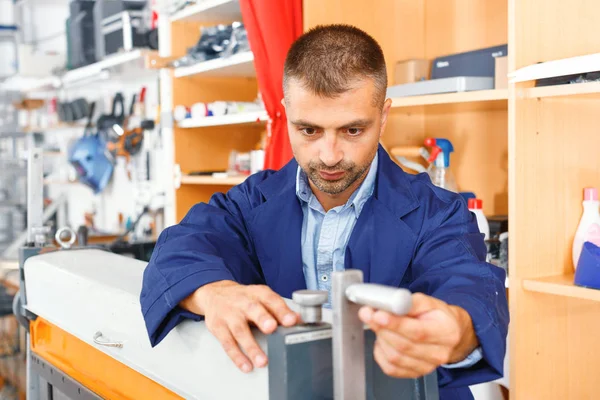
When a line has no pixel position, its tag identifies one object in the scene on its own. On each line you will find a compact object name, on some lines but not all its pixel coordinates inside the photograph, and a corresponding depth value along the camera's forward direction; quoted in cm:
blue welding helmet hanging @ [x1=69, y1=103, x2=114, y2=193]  465
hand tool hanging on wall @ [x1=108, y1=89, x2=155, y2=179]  421
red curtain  243
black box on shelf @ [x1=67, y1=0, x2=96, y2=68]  424
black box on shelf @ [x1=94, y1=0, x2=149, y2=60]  362
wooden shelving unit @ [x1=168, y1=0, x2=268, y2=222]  310
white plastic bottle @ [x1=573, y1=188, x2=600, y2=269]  188
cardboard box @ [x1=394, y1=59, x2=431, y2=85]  239
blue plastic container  172
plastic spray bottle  233
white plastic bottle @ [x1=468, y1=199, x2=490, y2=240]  211
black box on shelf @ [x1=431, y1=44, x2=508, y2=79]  209
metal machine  71
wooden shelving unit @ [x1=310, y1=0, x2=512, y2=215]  236
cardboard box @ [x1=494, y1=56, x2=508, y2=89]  195
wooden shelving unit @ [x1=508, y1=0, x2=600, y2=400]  179
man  81
